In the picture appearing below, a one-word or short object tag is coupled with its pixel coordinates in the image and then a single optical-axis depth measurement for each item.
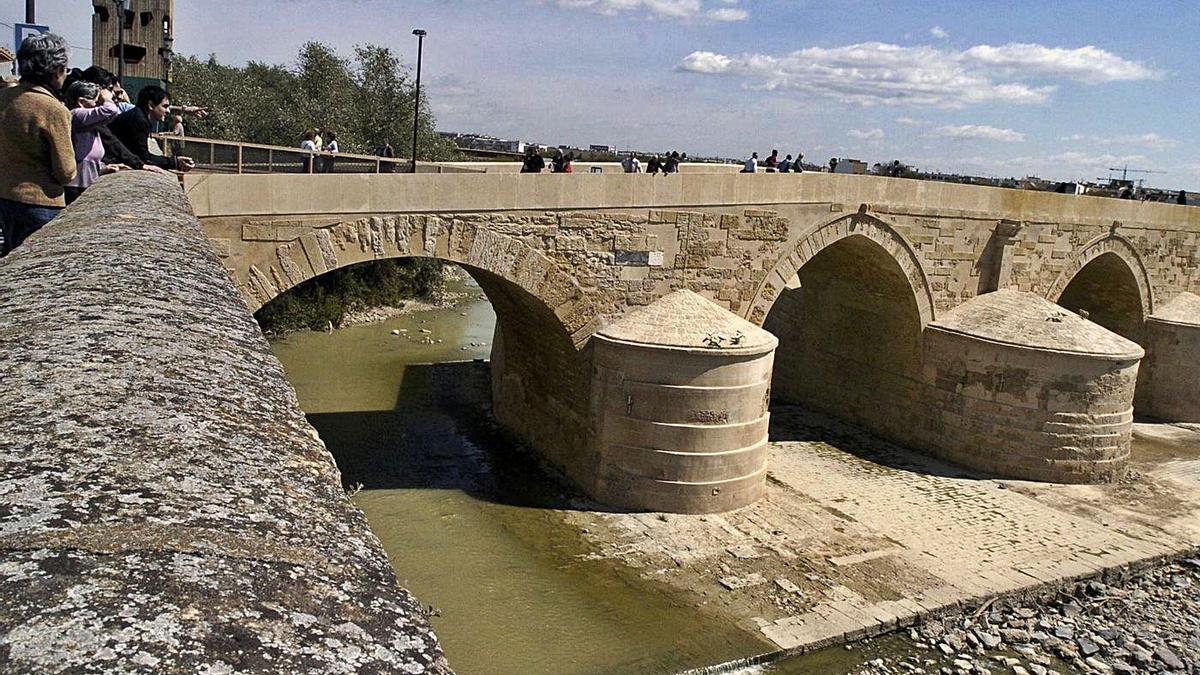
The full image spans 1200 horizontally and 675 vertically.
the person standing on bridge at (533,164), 14.45
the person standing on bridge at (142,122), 5.93
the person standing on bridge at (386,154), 12.95
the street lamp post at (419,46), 18.89
